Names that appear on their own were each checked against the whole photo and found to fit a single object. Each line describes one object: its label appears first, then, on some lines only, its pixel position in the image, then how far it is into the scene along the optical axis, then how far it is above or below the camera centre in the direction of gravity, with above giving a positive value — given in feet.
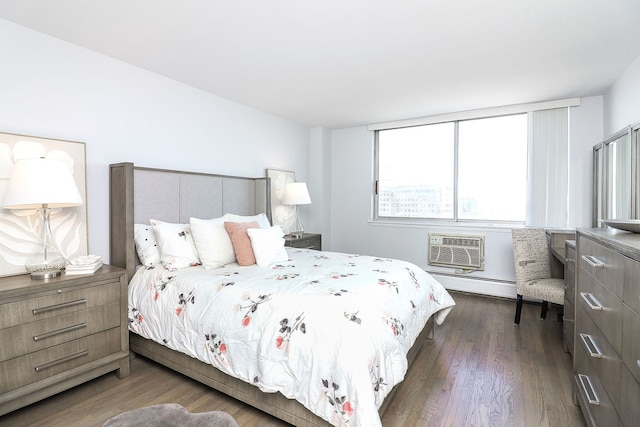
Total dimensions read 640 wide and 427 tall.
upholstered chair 9.91 -1.80
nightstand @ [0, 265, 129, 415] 5.75 -2.46
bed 5.03 -2.05
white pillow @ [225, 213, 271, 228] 10.09 -0.31
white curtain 11.86 +1.55
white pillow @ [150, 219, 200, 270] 8.13 -0.95
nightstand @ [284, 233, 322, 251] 12.67 -1.31
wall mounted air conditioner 13.43 -1.75
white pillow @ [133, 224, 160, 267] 8.34 -0.97
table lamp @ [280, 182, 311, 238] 13.47 +0.62
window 13.00 +1.76
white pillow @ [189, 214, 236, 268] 8.32 -0.91
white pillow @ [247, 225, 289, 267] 8.53 -1.01
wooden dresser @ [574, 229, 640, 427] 3.58 -1.61
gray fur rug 3.80 -2.53
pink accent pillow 8.52 -0.89
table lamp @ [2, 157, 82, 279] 6.09 +0.36
